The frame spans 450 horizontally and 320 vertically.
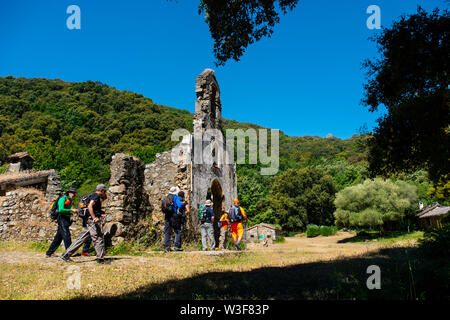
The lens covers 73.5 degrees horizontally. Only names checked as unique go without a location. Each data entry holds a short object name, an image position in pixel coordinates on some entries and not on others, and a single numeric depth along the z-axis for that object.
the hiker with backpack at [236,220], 10.96
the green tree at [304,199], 48.72
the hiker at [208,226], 10.97
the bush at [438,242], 6.13
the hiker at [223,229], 11.94
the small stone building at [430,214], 30.30
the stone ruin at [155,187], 9.89
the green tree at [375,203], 31.28
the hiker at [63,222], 7.78
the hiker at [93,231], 6.79
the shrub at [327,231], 42.10
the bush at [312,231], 42.81
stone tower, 13.54
